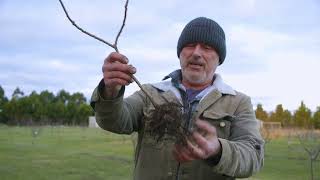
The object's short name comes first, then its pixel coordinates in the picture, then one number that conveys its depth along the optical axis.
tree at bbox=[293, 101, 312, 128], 61.28
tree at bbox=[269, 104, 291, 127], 67.72
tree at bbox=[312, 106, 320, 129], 63.69
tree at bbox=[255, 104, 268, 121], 70.36
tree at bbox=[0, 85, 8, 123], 78.56
